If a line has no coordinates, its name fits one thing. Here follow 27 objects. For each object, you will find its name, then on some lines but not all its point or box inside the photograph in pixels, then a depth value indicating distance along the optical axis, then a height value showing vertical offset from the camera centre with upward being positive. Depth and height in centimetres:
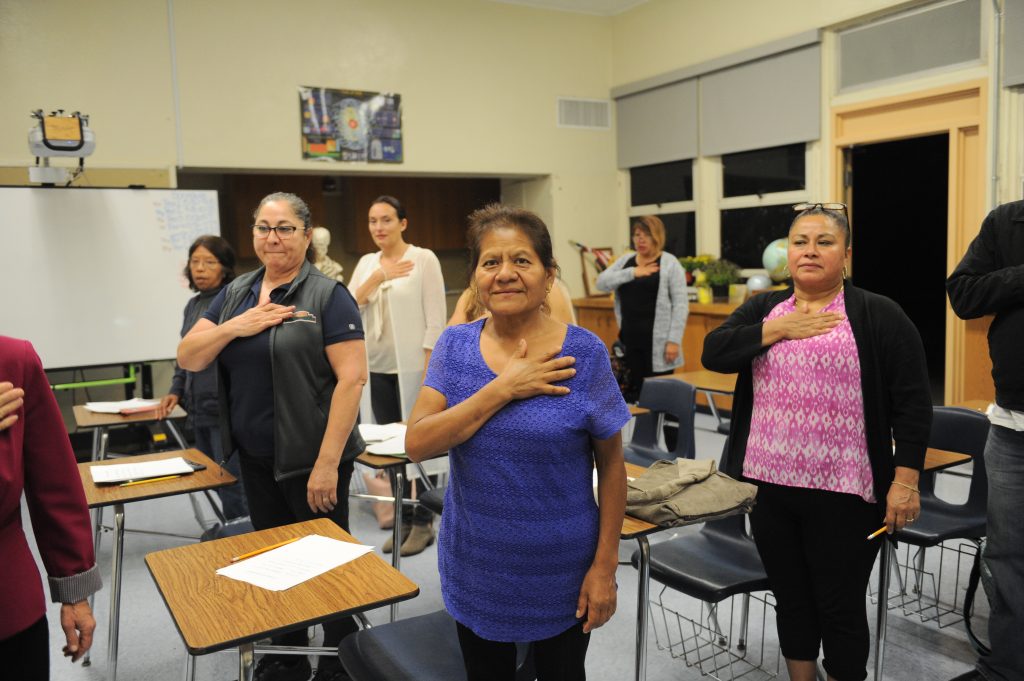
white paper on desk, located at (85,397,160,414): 393 -66
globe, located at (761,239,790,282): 617 -5
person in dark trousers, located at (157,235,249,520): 344 -49
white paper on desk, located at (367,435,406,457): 286 -67
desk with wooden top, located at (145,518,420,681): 145 -65
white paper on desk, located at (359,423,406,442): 307 -66
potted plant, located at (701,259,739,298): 671 -19
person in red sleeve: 127 -42
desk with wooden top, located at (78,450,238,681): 237 -66
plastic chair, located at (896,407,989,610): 260 -91
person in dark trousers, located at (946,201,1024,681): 206 -44
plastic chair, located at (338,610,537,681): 173 -89
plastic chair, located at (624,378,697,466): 340 -74
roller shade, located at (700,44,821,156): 601 +119
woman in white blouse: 379 -21
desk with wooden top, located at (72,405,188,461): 370 -69
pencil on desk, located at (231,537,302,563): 179 -65
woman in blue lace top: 142 -37
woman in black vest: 221 -29
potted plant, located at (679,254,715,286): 689 -7
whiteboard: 512 +5
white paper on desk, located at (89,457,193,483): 253 -65
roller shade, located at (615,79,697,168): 703 +121
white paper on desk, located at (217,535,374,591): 167 -65
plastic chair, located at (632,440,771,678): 224 -94
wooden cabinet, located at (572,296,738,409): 634 -59
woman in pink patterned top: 194 -47
